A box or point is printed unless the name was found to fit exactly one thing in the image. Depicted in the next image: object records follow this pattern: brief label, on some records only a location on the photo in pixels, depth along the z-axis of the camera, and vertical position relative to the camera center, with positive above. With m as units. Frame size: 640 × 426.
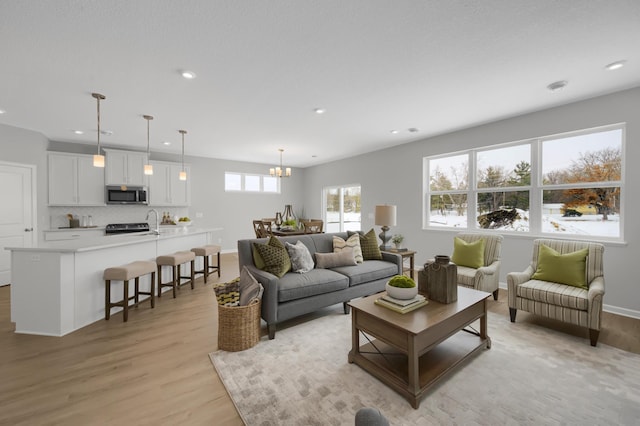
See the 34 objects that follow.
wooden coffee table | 1.78 -0.97
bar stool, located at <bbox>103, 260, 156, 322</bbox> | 2.89 -0.74
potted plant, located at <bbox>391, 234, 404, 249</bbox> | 4.61 -0.51
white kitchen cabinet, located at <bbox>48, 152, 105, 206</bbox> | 5.06 +0.60
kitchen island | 2.67 -0.81
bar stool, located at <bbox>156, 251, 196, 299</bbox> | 3.65 -0.71
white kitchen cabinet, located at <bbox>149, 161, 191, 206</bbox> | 6.01 +0.59
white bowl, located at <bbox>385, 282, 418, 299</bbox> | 2.14 -0.67
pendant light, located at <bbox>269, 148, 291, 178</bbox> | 6.03 +0.92
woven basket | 2.38 -1.07
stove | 5.58 -0.38
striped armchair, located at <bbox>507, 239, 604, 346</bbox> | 2.43 -0.84
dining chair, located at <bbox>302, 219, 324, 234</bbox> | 5.94 -0.34
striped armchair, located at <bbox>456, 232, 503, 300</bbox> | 3.29 -0.78
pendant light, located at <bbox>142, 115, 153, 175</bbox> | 3.95 +0.70
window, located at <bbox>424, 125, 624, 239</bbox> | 3.34 +0.40
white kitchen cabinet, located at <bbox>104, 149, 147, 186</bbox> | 5.51 +0.94
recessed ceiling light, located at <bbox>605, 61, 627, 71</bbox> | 2.53 +1.45
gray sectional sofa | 2.59 -0.80
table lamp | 4.12 -0.11
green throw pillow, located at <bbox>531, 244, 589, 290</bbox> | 2.81 -0.62
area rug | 1.63 -1.27
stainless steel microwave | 5.58 +0.34
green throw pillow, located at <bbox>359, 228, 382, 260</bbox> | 3.76 -0.53
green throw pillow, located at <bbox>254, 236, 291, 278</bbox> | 2.85 -0.53
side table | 4.08 -0.66
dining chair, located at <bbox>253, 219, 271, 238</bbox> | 5.52 -0.39
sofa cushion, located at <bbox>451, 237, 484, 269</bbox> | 3.61 -0.60
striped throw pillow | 3.56 -0.48
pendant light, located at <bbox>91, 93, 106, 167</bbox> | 3.25 +0.65
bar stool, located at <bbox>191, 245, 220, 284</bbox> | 4.36 -0.70
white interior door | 4.27 +0.02
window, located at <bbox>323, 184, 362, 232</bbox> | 7.20 +0.09
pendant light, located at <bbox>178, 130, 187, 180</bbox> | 4.58 +0.66
